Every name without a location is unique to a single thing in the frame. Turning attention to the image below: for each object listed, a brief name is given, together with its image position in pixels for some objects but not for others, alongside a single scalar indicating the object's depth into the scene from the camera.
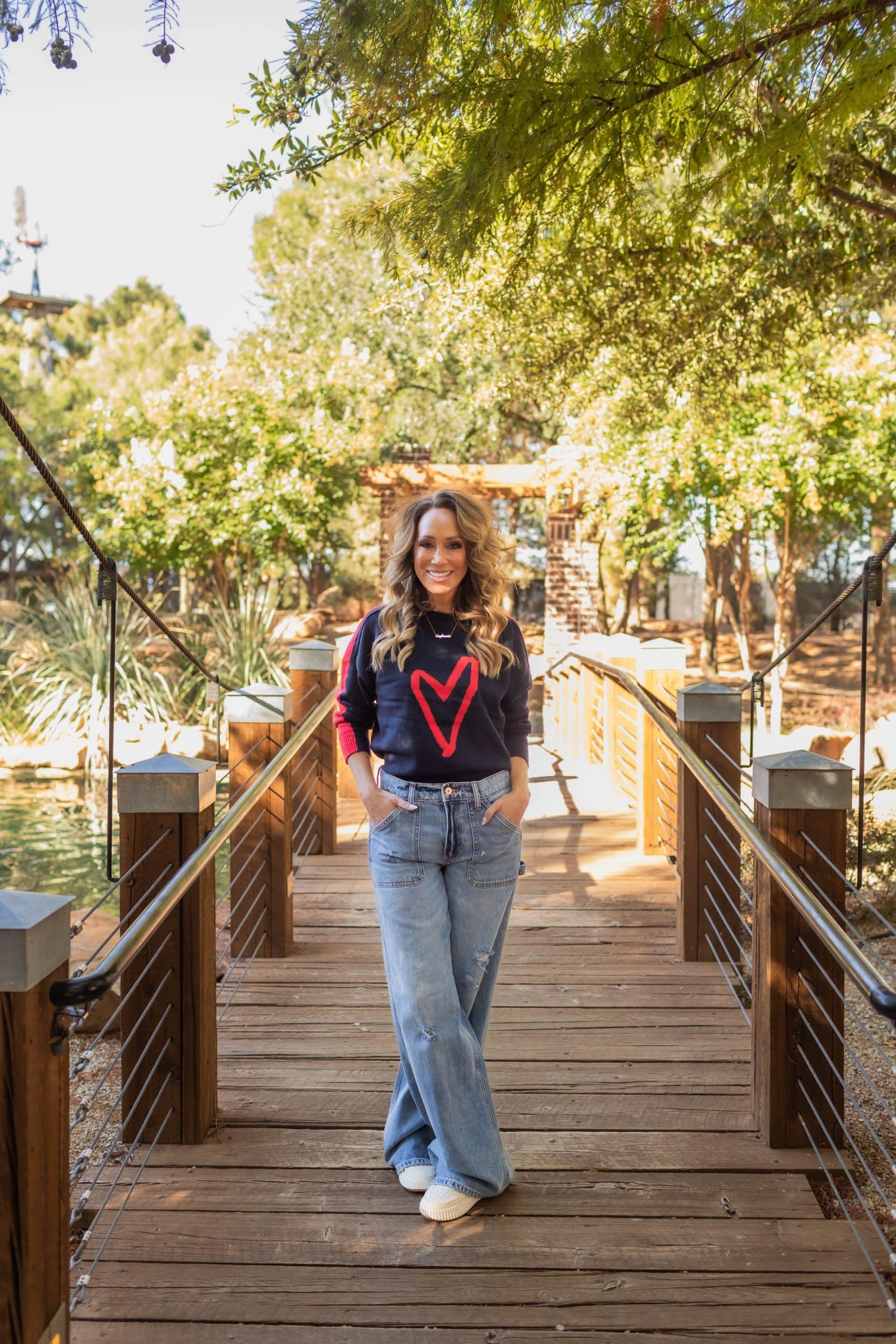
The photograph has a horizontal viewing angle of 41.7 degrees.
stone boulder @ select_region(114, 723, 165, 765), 11.37
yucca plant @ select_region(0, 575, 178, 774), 11.90
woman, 2.54
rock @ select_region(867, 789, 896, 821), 8.51
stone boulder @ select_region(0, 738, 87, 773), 11.75
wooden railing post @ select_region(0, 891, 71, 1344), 1.72
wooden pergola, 13.53
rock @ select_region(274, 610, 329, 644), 16.30
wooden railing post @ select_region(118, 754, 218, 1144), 2.90
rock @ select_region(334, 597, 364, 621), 19.75
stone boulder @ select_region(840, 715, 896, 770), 11.34
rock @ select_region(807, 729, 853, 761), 12.44
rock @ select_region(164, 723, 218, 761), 11.58
